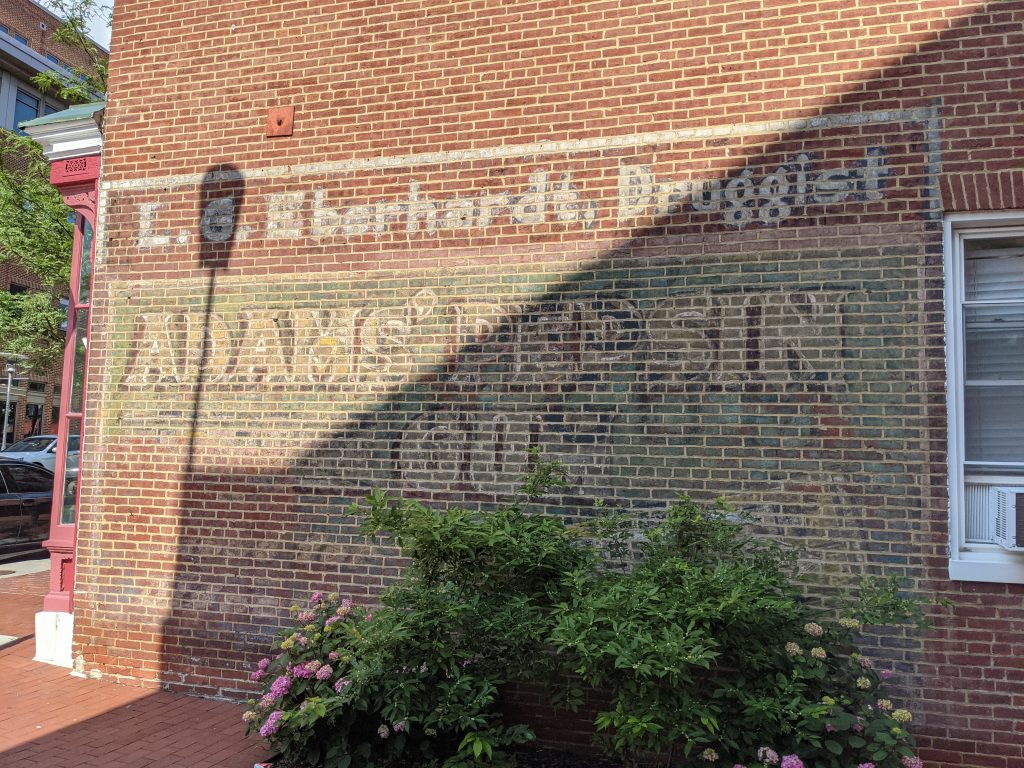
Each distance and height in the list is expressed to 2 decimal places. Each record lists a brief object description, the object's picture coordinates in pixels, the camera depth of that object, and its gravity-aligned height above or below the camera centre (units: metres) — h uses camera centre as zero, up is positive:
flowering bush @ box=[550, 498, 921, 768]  4.09 -1.26
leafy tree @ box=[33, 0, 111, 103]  14.90 +6.70
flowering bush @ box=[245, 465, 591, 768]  4.60 -1.38
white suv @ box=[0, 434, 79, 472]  18.08 -0.92
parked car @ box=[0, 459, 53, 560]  12.00 -1.43
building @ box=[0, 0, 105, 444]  30.98 +13.09
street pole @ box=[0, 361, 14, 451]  27.93 +0.50
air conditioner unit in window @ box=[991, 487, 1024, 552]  4.63 -0.44
